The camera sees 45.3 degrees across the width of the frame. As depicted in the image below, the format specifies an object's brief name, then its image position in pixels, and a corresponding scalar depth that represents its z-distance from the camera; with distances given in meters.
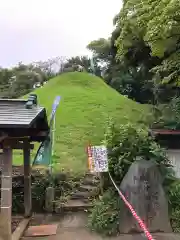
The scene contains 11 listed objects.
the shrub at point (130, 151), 5.00
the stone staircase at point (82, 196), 5.50
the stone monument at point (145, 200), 4.36
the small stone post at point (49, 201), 5.50
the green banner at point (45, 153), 5.68
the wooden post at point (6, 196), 3.68
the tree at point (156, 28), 4.70
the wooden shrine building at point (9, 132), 3.49
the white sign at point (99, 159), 4.92
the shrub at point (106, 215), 4.42
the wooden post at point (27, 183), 5.23
